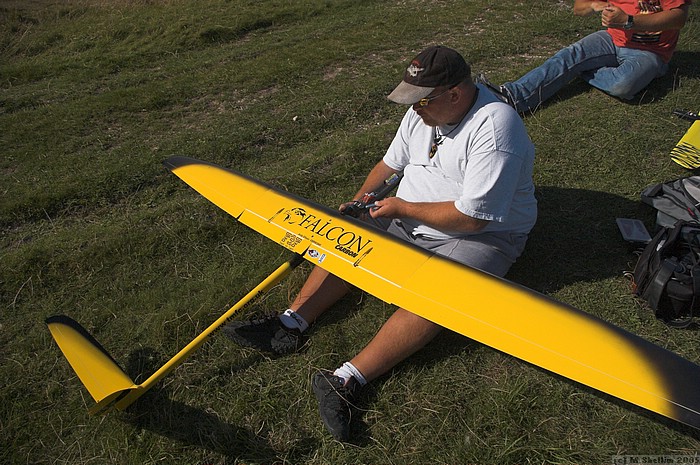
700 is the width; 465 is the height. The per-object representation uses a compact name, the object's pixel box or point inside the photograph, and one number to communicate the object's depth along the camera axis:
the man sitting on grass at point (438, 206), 3.25
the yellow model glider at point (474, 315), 2.55
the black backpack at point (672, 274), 3.41
